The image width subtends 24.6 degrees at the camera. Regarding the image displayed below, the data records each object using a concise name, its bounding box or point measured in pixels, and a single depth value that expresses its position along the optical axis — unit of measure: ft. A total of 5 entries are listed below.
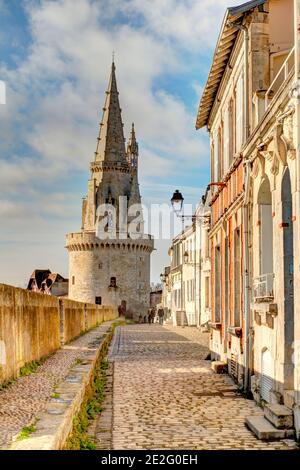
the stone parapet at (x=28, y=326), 38.42
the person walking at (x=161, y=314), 225.58
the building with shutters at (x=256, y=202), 30.35
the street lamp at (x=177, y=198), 68.74
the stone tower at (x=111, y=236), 264.31
